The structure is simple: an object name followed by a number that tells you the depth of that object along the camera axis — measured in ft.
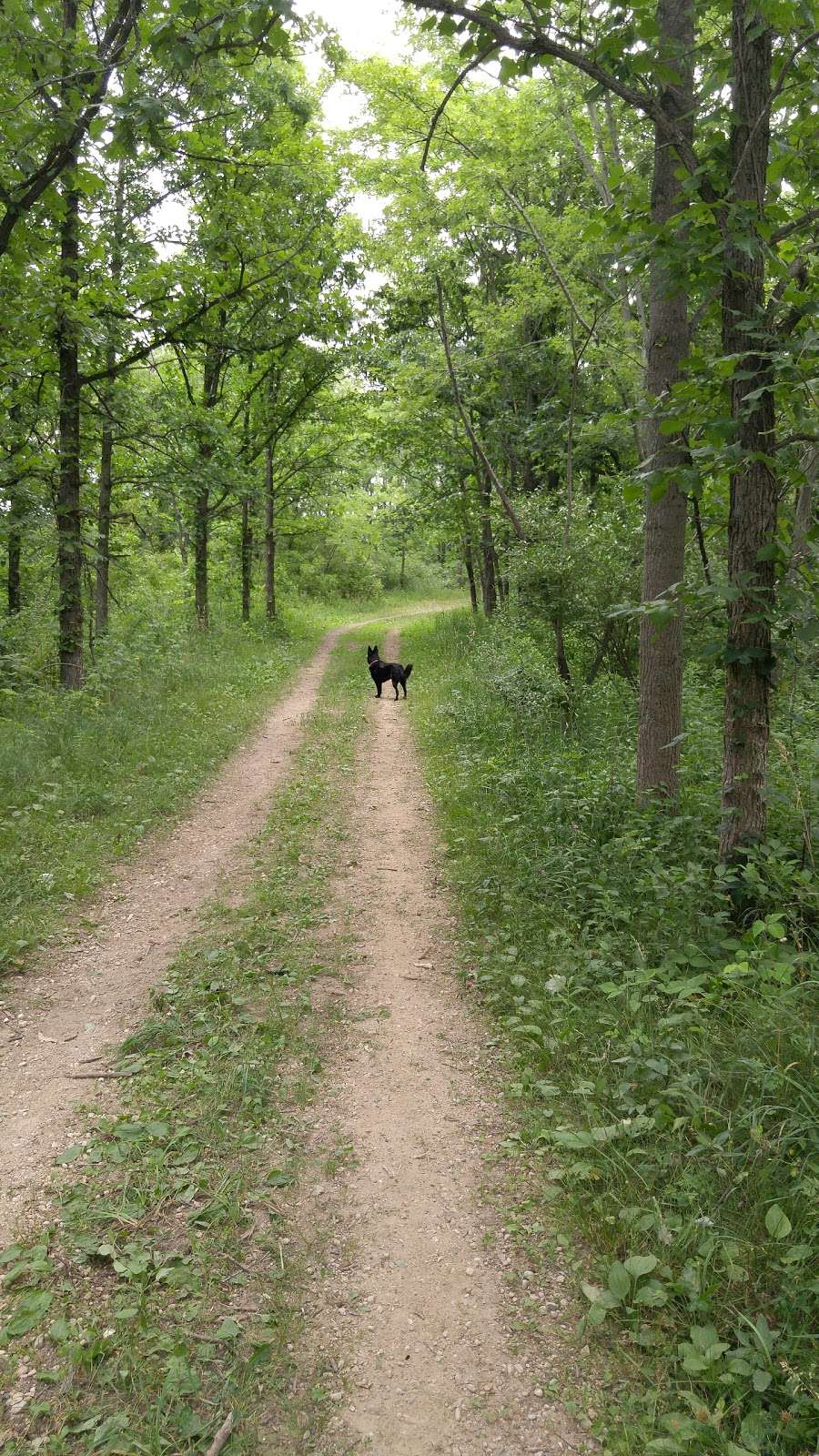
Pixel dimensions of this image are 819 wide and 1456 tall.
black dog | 50.19
